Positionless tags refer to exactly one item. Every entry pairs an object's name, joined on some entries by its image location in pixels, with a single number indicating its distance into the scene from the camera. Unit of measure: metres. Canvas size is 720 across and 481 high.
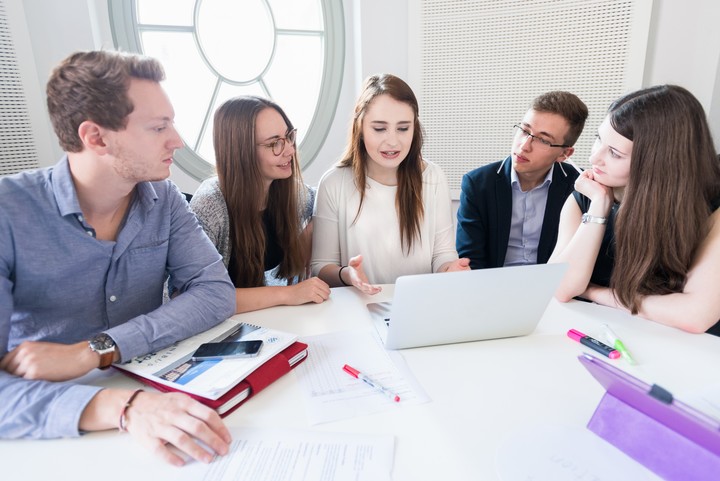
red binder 0.81
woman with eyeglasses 1.66
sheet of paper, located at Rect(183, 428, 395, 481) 0.67
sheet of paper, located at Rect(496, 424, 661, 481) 0.67
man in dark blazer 1.96
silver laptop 0.95
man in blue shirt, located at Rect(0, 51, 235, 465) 0.84
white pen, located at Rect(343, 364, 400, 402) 0.86
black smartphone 0.93
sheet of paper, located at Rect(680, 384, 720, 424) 0.79
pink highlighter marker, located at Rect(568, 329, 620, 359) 1.02
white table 0.70
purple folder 0.59
